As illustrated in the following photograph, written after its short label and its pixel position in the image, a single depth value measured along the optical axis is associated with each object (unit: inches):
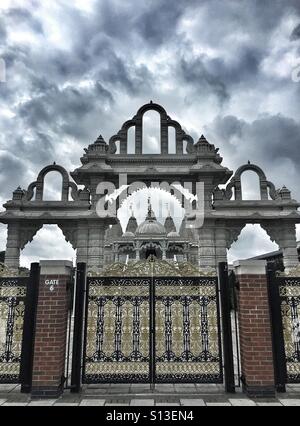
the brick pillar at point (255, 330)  201.0
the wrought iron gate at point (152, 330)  216.2
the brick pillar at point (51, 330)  199.3
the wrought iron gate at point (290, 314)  221.5
